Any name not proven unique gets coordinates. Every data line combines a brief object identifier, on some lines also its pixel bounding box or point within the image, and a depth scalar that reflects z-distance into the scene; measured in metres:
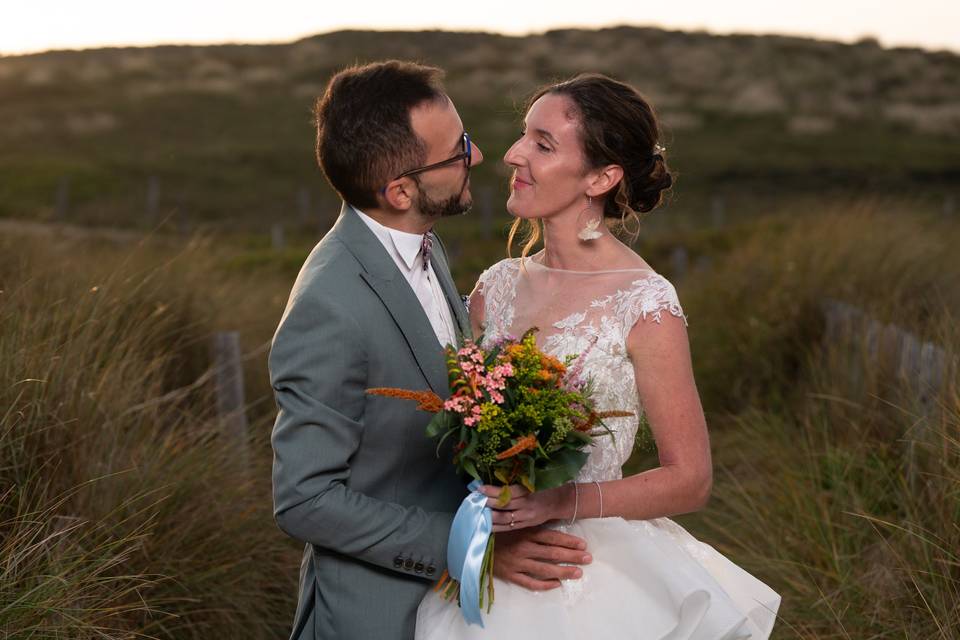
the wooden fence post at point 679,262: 19.63
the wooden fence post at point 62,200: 31.73
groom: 2.87
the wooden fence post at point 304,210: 33.80
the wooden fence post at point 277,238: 26.27
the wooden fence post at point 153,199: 34.58
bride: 3.10
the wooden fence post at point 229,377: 6.43
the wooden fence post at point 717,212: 32.91
